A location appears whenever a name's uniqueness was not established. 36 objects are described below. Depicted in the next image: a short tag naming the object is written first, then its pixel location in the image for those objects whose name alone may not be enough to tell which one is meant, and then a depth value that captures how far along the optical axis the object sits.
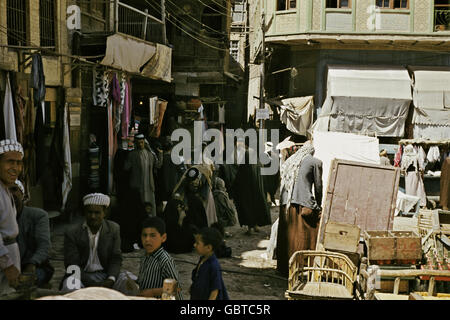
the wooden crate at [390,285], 6.94
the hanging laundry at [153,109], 15.62
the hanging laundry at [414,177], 16.22
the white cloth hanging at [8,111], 7.71
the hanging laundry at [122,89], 11.83
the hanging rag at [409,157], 16.30
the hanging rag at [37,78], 8.60
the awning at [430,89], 18.98
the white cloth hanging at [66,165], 9.42
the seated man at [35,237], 5.29
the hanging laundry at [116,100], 11.61
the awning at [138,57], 11.84
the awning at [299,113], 19.69
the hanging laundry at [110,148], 11.26
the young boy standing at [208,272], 4.73
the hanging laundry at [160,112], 16.02
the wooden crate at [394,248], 7.32
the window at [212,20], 23.45
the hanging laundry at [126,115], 12.07
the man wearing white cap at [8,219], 4.67
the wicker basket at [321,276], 6.21
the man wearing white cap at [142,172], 9.98
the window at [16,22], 9.53
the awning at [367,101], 18.91
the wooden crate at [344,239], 7.35
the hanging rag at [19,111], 7.94
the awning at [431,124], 19.05
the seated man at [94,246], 5.54
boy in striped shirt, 5.21
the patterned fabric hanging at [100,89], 11.38
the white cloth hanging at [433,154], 16.75
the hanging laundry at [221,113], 24.05
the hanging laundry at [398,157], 17.31
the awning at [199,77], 21.17
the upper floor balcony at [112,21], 12.50
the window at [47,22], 10.70
